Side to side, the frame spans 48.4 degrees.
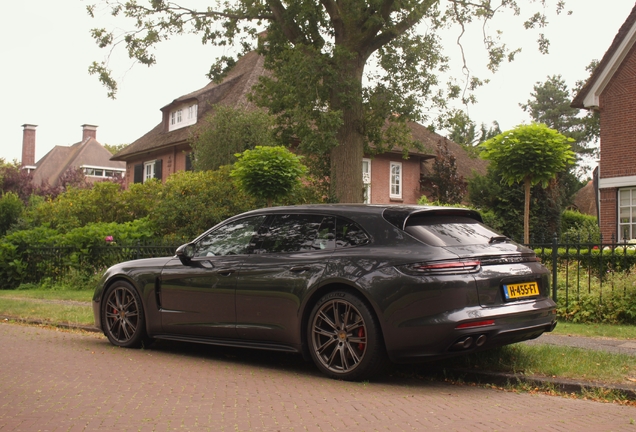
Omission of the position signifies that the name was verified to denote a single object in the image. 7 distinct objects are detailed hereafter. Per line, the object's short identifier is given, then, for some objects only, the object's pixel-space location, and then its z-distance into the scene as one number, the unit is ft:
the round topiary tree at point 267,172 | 52.90
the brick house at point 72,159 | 218.20
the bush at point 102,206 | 70.79
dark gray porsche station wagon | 19.62
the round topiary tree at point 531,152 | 47.57
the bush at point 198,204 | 63.46
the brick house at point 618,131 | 68.44
